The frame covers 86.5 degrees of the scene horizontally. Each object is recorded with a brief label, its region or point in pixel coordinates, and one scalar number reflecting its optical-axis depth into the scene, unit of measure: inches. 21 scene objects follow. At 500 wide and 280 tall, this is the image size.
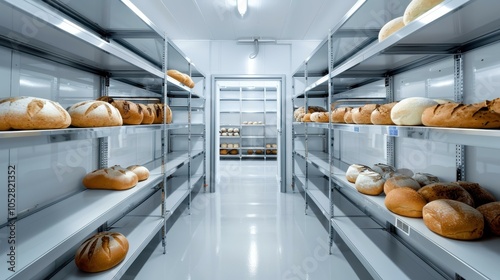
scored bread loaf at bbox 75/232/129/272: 59.1
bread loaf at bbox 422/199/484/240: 40.8
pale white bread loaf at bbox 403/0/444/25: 45.8
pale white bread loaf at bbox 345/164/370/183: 81.7
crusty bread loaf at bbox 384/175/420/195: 59.2
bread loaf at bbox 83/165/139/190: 72.4
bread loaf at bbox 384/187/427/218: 50.1
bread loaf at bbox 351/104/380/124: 69.3
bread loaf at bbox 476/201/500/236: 42.6
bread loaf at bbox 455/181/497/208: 51.6
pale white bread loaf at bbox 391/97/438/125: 49.7
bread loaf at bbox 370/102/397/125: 60.4
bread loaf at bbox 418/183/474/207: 49.4
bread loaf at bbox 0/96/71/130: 39.3
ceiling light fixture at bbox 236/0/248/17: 117.6
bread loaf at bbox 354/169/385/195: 67.3
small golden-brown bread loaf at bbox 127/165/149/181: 84.4
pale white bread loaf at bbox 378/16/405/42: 59.0
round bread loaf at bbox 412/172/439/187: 64.4
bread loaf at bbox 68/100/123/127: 54.6
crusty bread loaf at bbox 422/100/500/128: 34.8
